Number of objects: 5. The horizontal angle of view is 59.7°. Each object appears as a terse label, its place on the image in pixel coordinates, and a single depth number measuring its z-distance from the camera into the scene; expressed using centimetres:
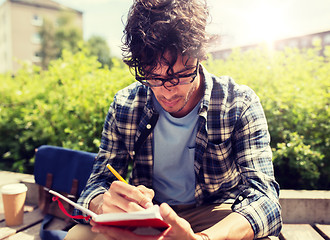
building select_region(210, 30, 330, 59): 4034
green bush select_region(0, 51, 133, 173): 300
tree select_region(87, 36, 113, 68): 4034
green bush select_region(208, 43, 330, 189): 257
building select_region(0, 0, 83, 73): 4453
